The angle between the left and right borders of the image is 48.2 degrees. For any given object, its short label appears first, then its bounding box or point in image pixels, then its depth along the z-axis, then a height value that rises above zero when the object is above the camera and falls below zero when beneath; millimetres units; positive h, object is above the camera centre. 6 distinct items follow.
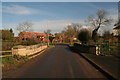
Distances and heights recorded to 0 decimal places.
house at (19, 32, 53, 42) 47406 +1811
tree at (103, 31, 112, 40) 34222 +1524
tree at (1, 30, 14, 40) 43978 +1633
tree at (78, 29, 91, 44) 30266 +1164
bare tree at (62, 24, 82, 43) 77500 +6016
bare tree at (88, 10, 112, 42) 43969 +6531
